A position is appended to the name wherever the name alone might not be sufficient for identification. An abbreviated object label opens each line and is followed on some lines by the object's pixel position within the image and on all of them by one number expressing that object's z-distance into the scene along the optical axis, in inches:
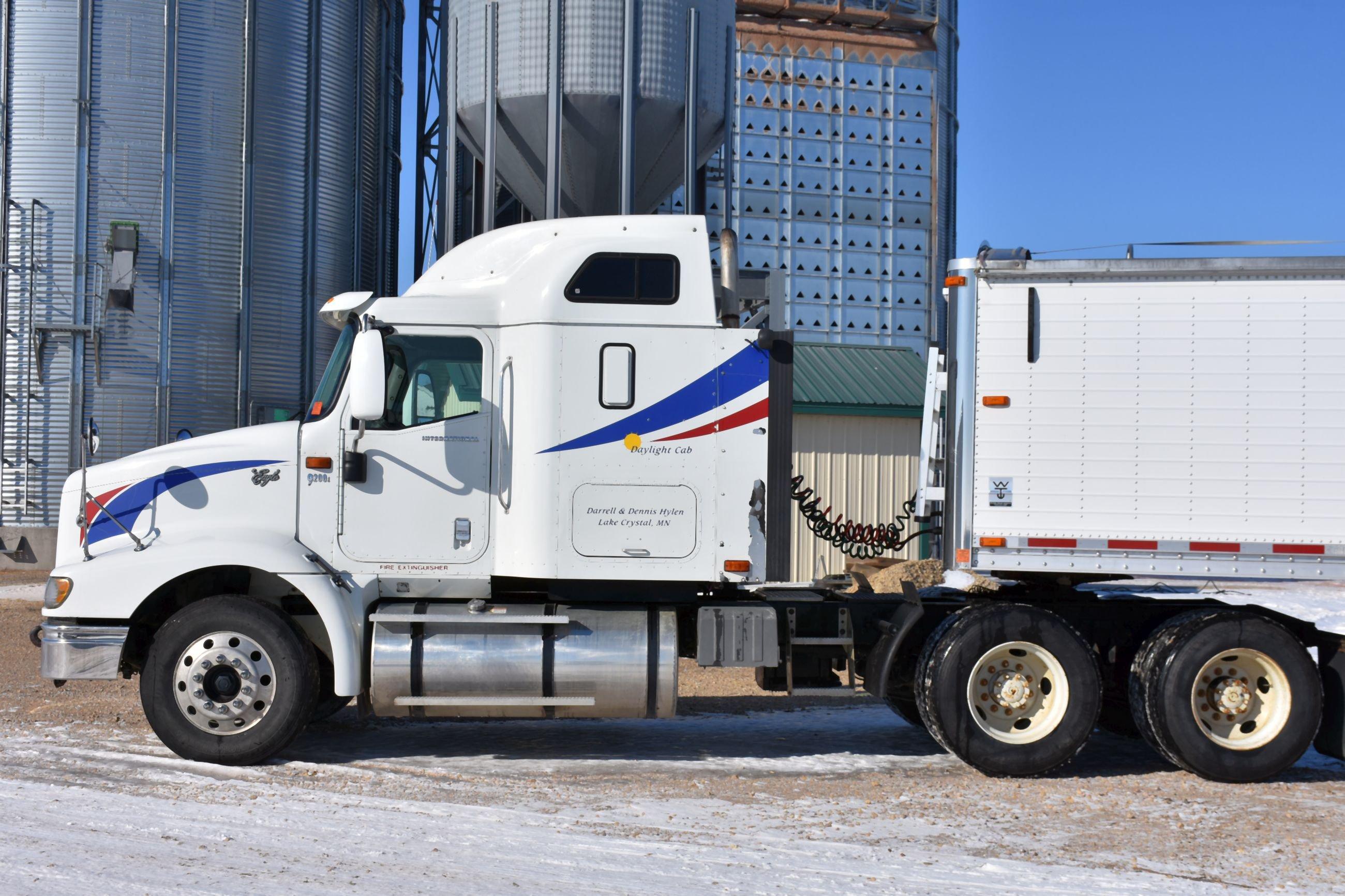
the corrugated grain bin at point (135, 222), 776.3
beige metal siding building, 773.3
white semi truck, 309.6
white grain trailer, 309.1
